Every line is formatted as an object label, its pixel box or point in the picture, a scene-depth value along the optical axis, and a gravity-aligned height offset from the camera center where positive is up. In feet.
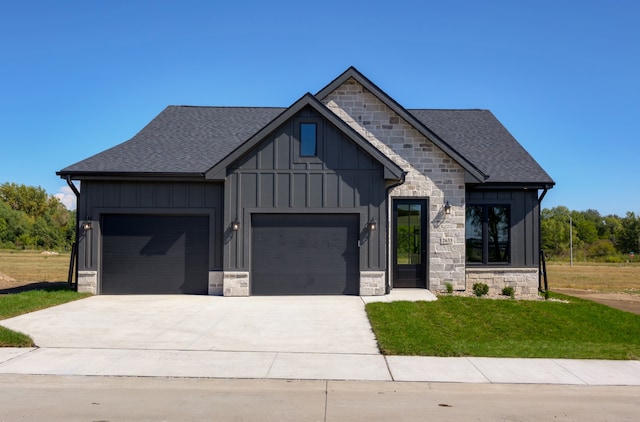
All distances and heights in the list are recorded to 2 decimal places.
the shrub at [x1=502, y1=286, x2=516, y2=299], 52.11 -5.17
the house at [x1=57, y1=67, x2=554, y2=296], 47.01 +2.89
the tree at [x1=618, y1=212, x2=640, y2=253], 193.67 +2.82
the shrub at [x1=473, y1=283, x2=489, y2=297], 51.37 -4.81
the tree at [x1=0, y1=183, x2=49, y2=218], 252.62 +20.40
